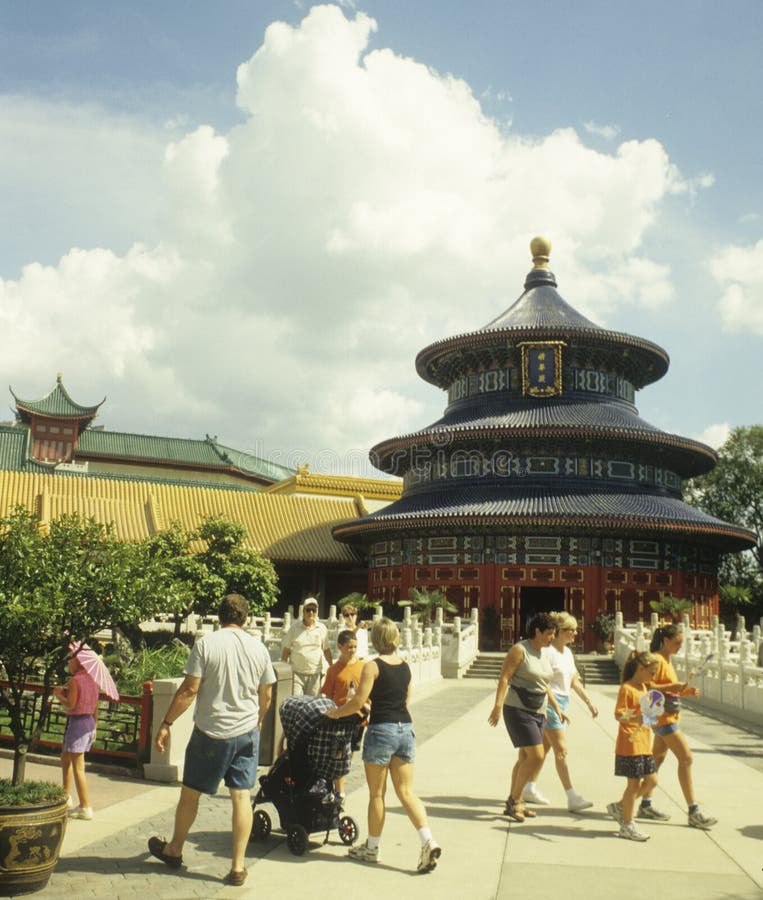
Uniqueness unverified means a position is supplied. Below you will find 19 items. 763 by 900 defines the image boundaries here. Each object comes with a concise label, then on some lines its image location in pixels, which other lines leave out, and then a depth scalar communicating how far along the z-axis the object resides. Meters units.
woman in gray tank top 8.42
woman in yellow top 8.19
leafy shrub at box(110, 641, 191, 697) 13.74
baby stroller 7.31
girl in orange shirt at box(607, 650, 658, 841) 7.79
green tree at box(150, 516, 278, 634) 30.88
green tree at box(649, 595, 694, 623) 32.59
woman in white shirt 8.79
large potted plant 6.23
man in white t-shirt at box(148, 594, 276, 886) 6.51
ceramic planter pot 6.11
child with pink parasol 8.20
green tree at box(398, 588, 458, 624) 33.19
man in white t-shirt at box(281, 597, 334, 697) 12.55
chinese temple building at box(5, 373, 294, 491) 64.75
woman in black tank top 6.93
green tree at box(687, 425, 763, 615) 57.81
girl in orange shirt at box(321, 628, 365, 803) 8.86
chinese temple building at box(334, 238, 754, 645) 34.81
